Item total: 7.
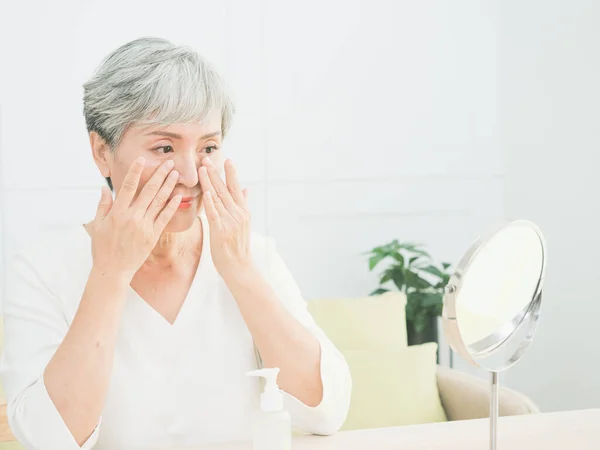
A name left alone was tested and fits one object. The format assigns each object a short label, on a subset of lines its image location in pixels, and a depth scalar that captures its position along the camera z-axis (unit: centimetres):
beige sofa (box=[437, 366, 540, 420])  200
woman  135
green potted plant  301
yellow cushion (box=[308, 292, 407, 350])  237
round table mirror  94
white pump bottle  104
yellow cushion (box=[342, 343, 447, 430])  220
